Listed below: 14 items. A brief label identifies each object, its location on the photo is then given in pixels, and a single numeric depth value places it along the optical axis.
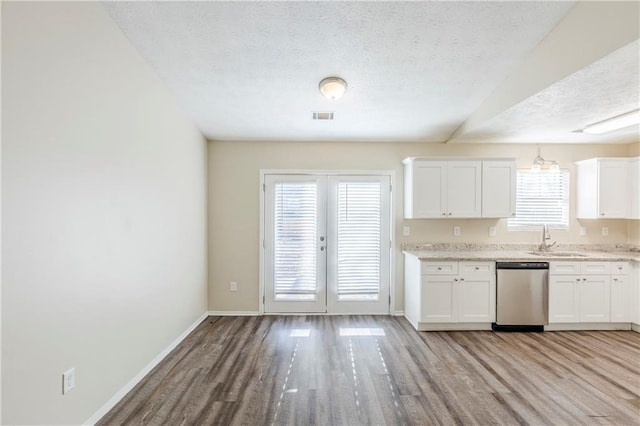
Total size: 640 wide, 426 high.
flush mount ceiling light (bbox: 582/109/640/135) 3.06
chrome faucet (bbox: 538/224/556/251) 4.30
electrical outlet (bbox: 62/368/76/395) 1.84
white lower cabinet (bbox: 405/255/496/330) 3.79
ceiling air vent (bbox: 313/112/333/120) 3.62
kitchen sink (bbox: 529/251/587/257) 4.08
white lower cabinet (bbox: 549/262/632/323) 3.79
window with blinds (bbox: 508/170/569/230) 4.43
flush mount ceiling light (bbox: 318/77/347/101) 2.89
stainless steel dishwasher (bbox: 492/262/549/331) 3.77
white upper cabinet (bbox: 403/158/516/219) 4.07
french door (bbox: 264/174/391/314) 4.38
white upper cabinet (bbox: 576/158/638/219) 4.11
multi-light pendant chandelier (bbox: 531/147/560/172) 4.06
